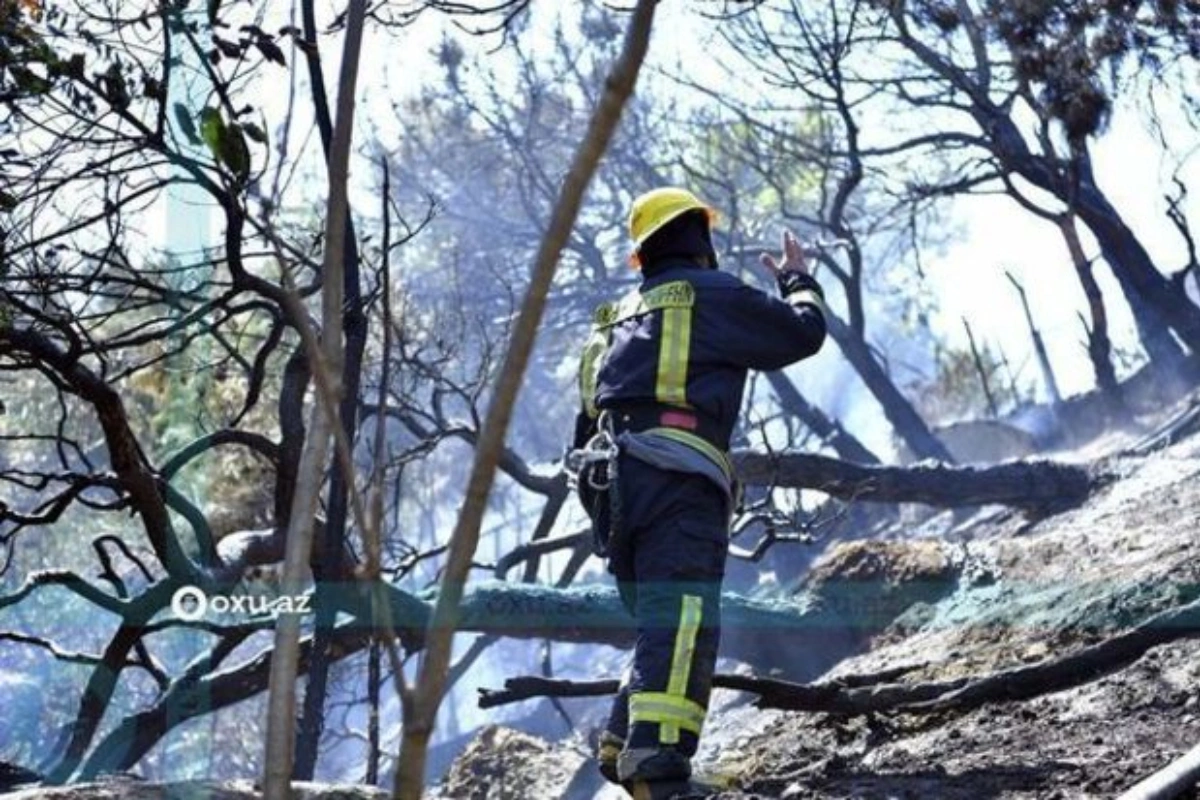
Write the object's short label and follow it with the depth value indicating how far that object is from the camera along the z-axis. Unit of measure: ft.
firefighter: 31.62
